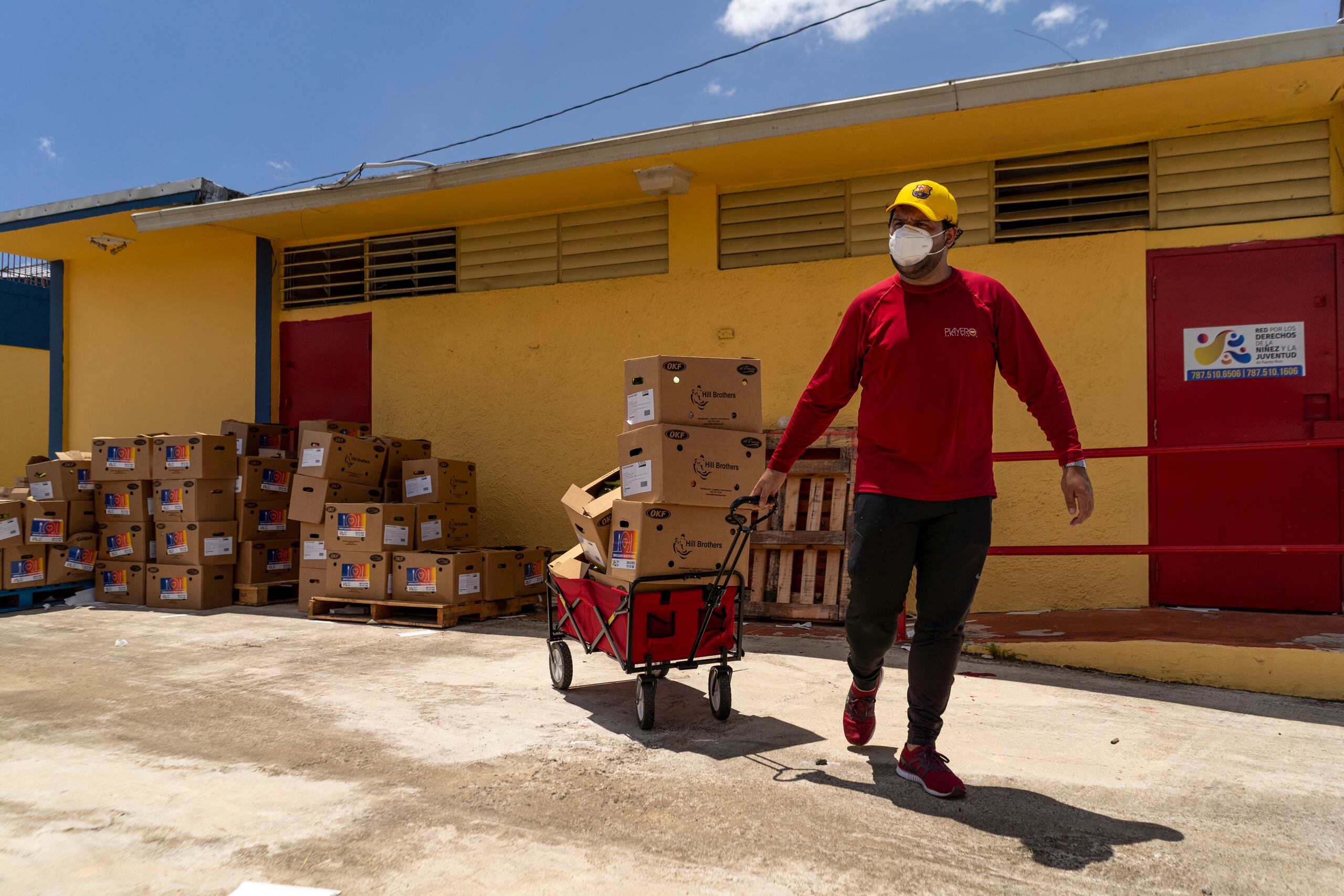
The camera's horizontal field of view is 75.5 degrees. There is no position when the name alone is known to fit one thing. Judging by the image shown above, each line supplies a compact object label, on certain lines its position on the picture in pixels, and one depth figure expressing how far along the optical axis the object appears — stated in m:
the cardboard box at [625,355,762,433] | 4.06
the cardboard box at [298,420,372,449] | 7.80
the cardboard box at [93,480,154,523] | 7.71
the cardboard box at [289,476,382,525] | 7.07
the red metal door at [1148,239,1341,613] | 6.00
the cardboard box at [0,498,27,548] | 7.32
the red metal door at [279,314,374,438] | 9.32
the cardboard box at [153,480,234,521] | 7.47
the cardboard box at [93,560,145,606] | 7.71
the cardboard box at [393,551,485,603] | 6.50
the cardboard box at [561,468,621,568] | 4.08
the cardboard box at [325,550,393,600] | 6.74
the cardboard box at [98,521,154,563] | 7.75
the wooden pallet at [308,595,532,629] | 6.46
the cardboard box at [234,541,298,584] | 7.70
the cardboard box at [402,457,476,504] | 7.21
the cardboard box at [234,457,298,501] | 7.73
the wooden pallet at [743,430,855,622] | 6.52
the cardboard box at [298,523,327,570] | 7.12
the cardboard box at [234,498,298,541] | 7.72
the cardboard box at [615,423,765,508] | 3.94
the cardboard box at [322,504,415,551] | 6.72
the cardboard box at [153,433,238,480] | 7.51
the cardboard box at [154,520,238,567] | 7.47
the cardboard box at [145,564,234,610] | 7.45
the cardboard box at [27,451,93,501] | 7.72
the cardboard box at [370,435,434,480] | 7.63
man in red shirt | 2.85
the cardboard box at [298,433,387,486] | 7.05
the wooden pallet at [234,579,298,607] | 7.63
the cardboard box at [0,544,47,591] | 7.32
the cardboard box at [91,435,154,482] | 7.73
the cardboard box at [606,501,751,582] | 3.86
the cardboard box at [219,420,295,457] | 8.14
